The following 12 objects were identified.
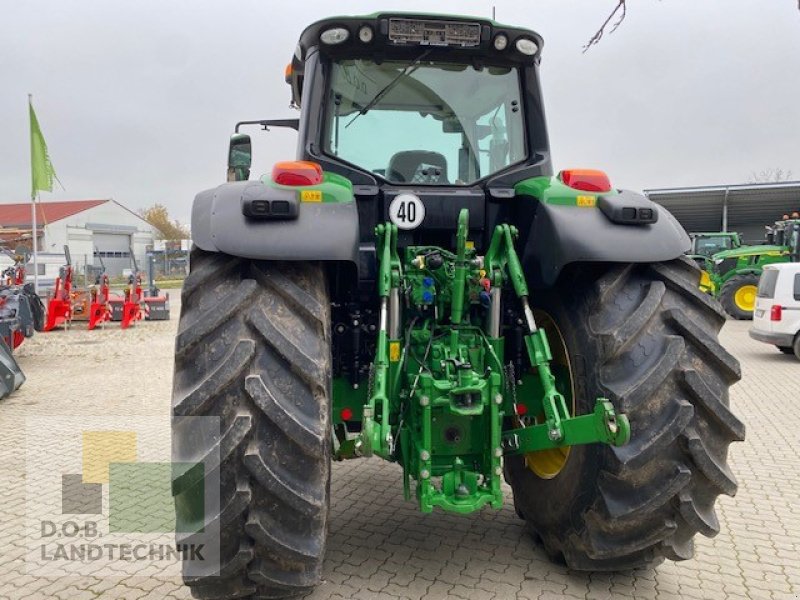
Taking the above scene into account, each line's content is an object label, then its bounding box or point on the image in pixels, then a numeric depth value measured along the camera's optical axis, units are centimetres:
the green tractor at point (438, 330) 245
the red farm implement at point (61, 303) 1448
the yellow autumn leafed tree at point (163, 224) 6375
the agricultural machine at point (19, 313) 885
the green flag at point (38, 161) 1850
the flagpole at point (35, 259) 1622
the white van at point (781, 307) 1061
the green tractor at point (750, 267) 1692
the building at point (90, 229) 4541
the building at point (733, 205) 2541
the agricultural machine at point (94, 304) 1512
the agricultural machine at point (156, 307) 1694
